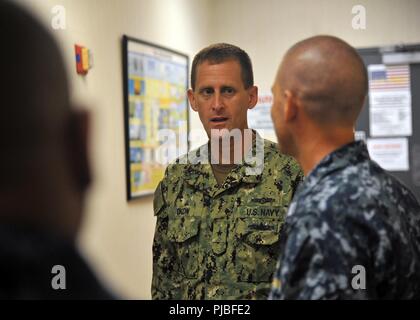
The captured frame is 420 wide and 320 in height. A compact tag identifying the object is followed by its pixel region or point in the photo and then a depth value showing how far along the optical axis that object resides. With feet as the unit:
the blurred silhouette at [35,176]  2.37
